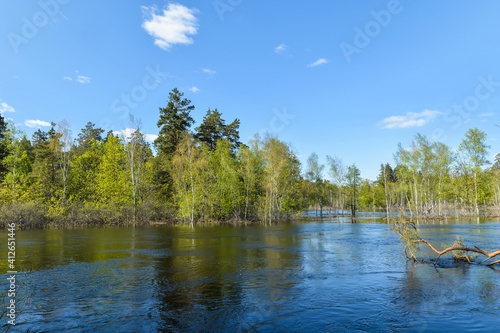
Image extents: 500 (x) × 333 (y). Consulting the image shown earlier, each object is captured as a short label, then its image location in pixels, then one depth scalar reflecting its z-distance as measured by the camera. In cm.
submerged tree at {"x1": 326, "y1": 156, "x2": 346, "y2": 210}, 7738
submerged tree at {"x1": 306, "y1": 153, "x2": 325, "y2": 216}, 7781
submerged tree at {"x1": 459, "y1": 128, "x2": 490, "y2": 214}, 5581
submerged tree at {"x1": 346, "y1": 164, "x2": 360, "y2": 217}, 7988
